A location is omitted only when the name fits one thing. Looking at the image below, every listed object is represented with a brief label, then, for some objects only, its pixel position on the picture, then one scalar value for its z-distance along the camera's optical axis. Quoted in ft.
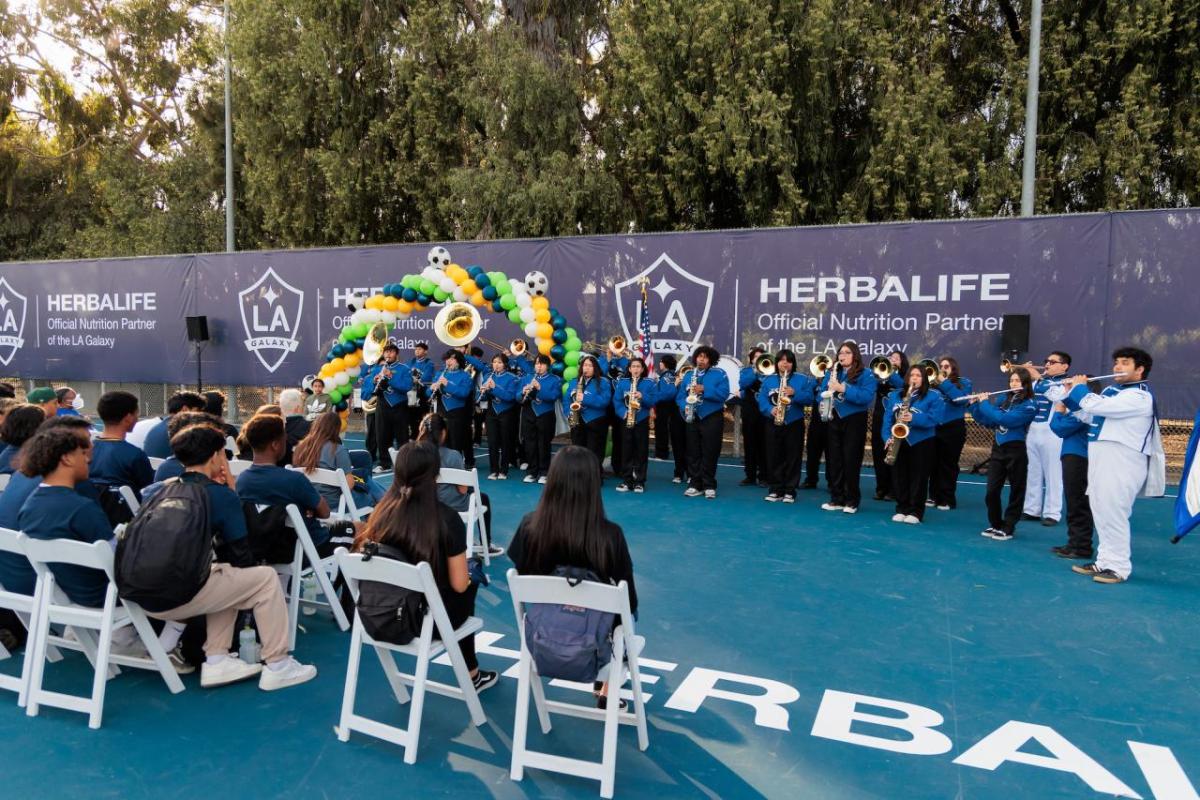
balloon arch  33.81
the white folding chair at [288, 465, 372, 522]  17.84
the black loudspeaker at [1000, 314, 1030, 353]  29.78
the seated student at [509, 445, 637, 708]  11.09
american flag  35.47
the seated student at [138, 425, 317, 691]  12.73
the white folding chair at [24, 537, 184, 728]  11.89
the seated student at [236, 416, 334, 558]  14.55
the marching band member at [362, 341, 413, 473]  35.37
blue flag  18.07
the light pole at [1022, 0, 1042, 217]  39.58
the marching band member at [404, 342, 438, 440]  35.50
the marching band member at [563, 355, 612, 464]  31.48
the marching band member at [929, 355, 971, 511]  27.50
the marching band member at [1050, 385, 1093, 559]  21.53
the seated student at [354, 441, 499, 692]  11.76
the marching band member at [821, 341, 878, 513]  26.89
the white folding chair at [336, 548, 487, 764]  11.14
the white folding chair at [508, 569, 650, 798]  10.36
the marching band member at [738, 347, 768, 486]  31.76
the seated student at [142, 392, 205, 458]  19.35
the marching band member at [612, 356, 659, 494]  30.99
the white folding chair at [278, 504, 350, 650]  14.51
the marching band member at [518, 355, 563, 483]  32.60
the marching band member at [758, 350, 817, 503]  29.04
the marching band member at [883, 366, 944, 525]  25.54
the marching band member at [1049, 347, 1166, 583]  19.49
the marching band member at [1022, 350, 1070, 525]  25.09
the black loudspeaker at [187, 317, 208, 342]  44.19
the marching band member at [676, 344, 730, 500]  29.78
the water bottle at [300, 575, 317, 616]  16.94
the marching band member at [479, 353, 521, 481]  33.06
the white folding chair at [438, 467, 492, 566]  19.66
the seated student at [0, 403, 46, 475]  15.80
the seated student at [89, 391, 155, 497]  15.42
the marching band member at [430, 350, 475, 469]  33.71
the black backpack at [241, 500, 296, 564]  14.46
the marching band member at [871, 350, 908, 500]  29.04
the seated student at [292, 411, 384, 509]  17.65
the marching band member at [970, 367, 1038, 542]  23.85
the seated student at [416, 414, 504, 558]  18.38
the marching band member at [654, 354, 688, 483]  32.35
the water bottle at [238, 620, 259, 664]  14.78
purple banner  28.81
